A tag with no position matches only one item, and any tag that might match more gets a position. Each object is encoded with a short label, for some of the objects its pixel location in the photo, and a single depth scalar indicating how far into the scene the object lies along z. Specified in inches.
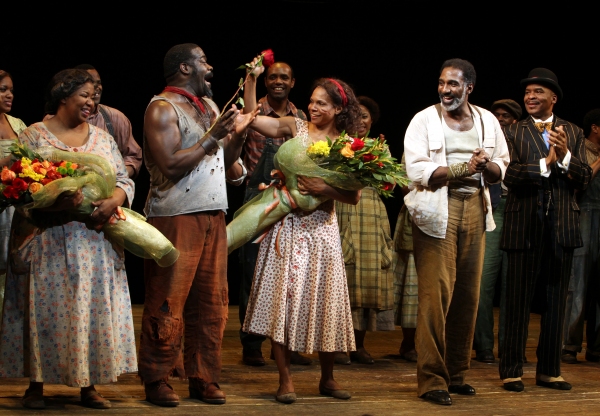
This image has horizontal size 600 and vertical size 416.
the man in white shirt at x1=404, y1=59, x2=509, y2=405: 385.1
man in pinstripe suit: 422.6
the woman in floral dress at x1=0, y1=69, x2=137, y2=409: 333.2
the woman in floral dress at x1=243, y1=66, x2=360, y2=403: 376.9
